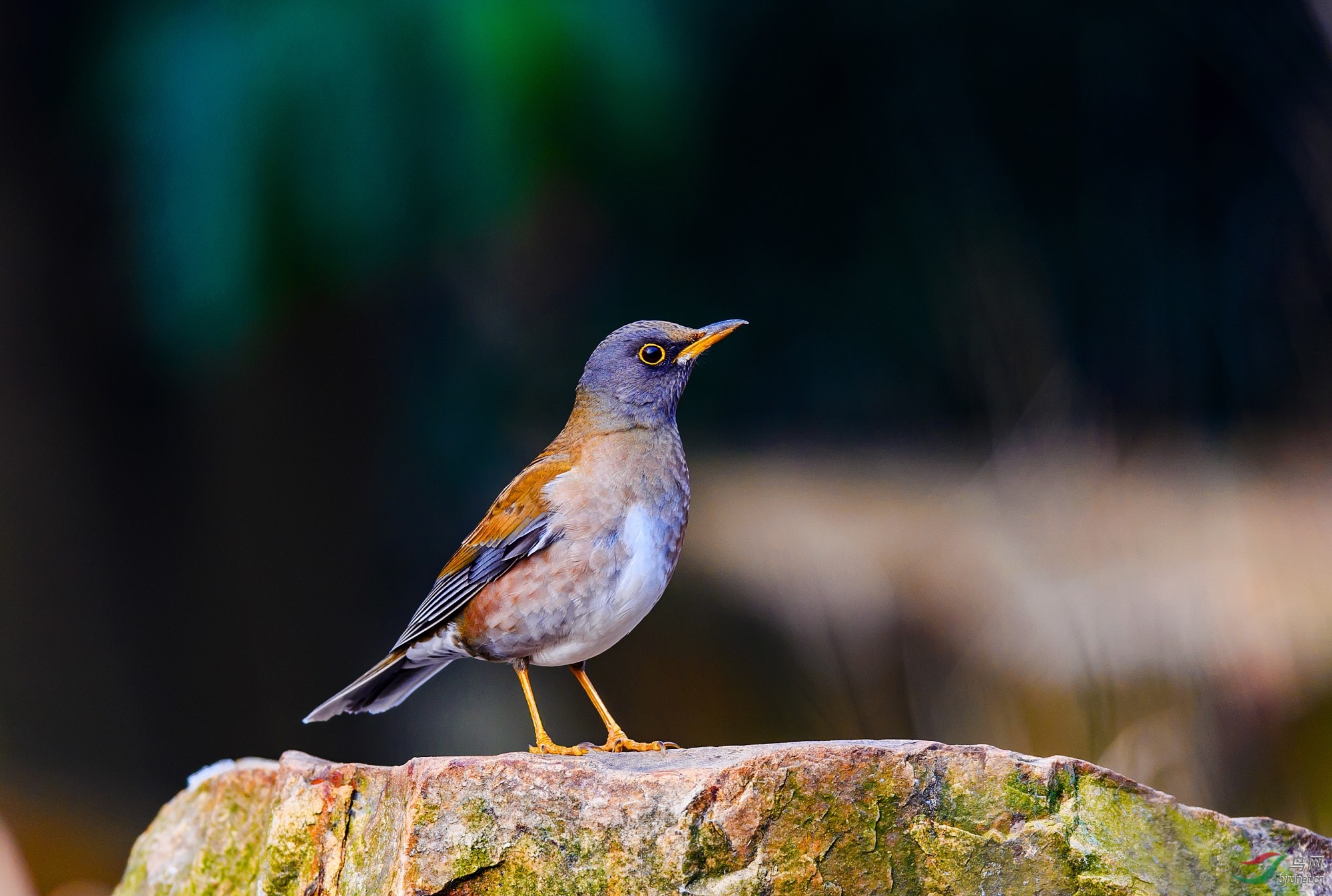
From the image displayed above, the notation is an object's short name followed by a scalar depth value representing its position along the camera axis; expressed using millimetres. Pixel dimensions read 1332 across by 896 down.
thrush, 7051
